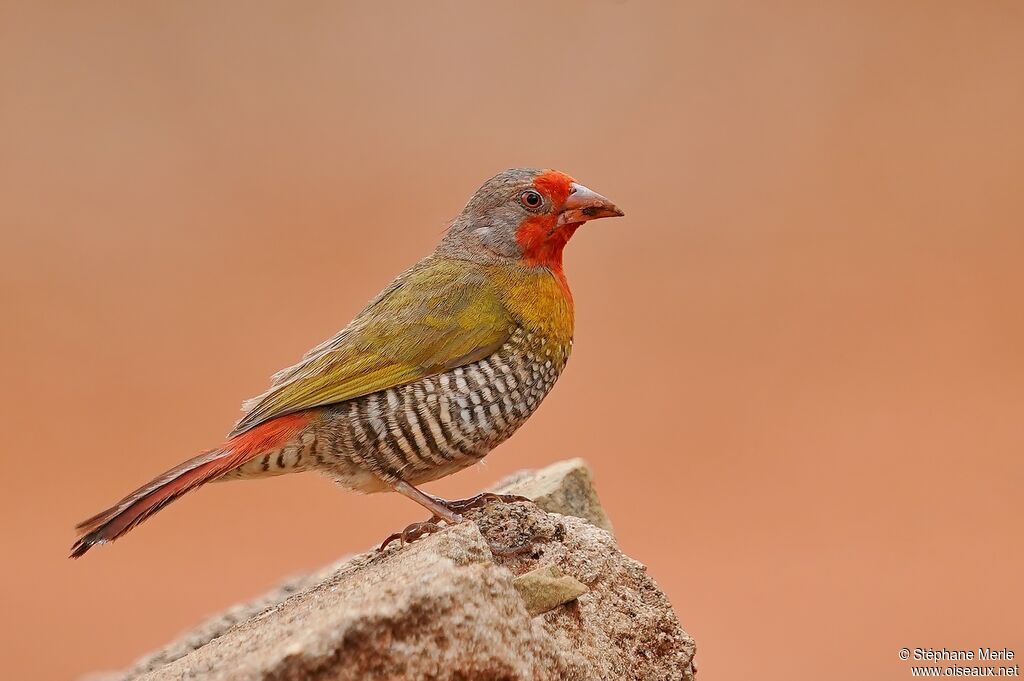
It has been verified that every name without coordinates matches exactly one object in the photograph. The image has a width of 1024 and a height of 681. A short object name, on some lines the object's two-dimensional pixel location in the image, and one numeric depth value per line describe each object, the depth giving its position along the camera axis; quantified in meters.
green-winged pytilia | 7.46
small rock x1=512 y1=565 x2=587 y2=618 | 6.53
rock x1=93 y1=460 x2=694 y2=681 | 5.31
